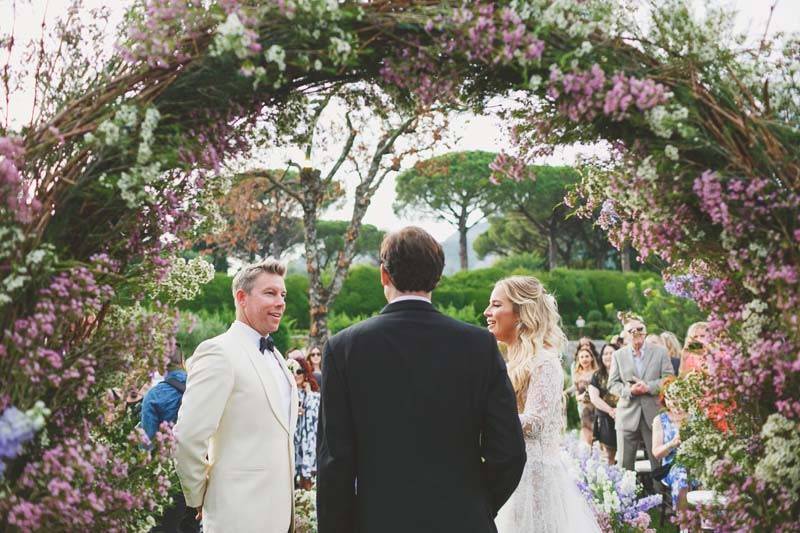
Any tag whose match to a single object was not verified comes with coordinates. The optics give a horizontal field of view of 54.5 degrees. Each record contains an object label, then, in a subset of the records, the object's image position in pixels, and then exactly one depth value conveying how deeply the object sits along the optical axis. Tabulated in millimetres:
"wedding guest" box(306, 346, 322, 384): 9219
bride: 3896
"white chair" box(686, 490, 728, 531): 5207
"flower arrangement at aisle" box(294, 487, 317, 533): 5988
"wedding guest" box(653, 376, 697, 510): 6332
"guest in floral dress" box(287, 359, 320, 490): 7590
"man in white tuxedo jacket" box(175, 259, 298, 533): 3402
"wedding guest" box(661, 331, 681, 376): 8953
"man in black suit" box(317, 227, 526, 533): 2697
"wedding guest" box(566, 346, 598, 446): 9375
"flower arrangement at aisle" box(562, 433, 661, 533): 5676
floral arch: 2607
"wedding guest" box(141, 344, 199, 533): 5371
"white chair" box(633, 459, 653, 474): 7949
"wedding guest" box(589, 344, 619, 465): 8891
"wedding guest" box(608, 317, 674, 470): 8125
